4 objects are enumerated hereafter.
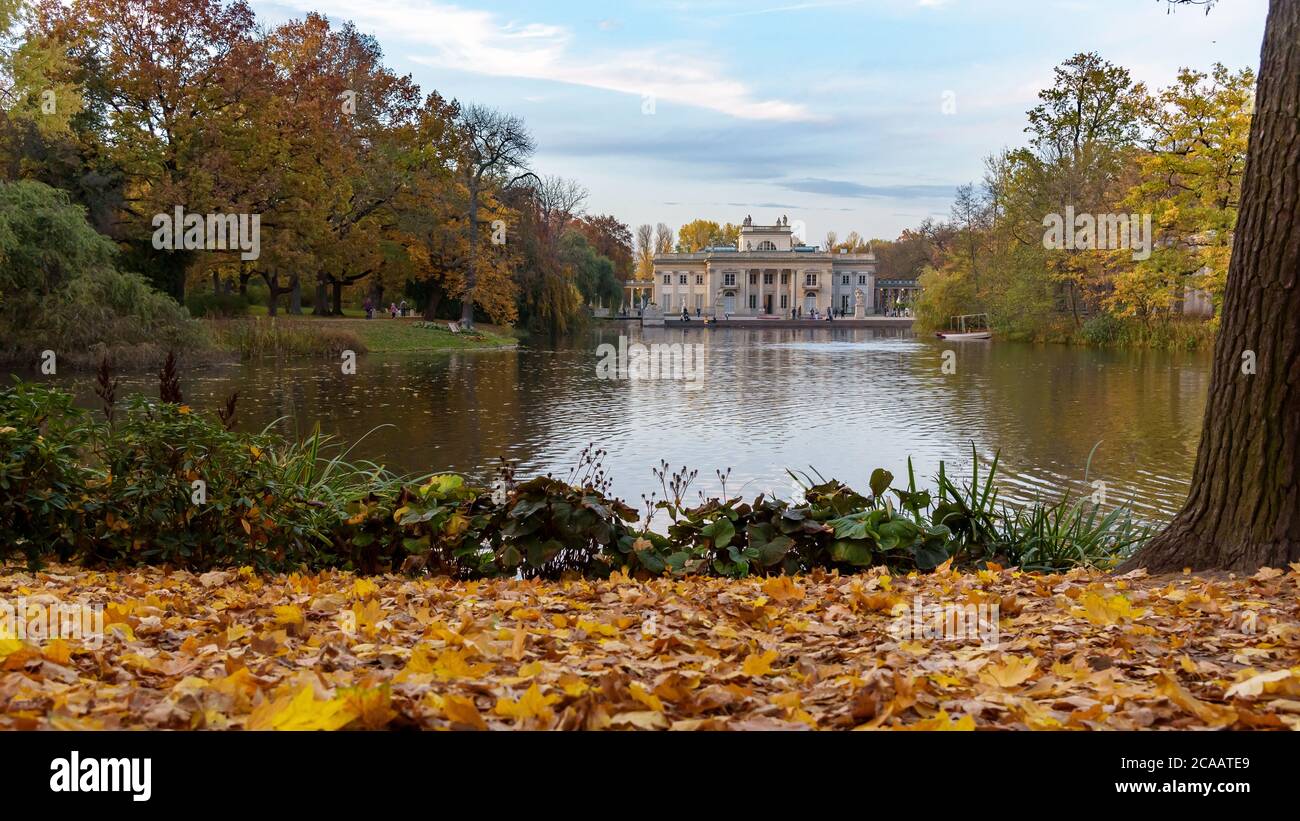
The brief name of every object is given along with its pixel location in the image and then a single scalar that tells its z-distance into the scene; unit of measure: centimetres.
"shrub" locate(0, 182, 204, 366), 2042
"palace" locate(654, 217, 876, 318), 10269
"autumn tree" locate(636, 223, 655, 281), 12100
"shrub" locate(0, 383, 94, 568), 480
